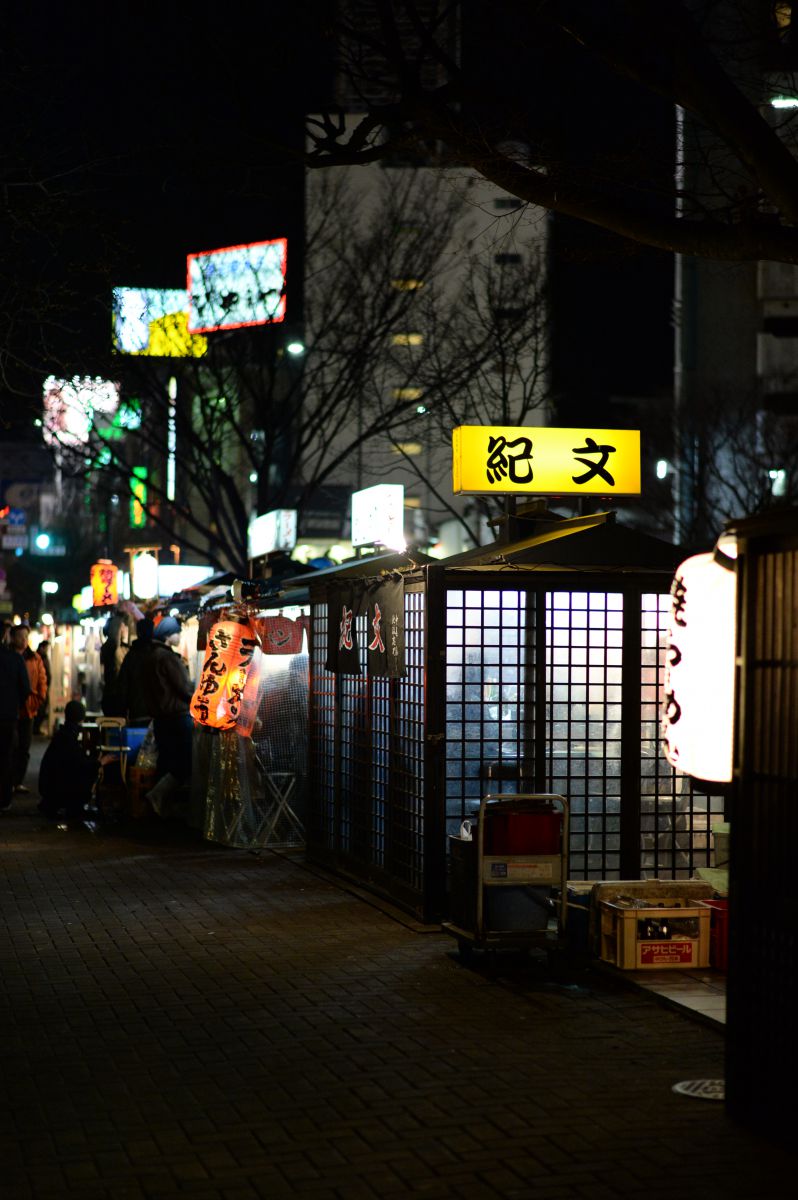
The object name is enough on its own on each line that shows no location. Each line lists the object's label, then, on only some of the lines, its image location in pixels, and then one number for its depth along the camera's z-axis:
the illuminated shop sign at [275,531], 22.73
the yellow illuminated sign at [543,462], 11.86
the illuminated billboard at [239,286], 27.34
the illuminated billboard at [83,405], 25.20
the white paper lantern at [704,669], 6.76
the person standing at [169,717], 17.34
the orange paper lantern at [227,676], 15.06
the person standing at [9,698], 18.30
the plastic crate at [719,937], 9.40
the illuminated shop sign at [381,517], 17.75
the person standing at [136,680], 18.31
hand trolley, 9.57
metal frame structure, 11.08
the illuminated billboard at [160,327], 26.80
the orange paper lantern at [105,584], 31.73
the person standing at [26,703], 20.97
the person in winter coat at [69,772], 18.19
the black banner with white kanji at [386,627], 11.56
